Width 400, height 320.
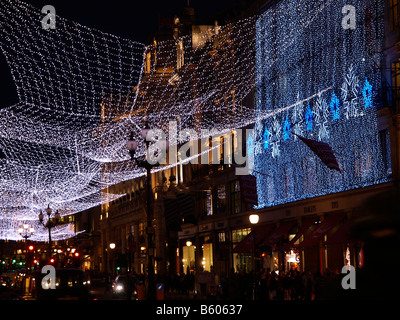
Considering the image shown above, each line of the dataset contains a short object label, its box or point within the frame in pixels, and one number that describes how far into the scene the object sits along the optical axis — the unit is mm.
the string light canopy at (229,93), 34438
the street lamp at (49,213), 49916
